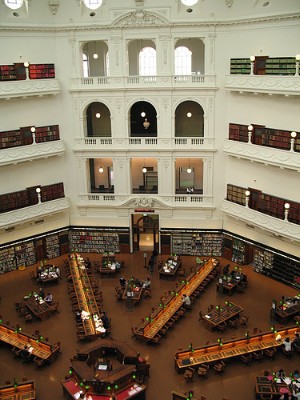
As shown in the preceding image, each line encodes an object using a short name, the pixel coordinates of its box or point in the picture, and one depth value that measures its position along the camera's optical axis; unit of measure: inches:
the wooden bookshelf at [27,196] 965.2
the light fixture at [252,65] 865.5
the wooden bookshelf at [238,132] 935.7
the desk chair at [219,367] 681.4
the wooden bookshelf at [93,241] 1077.8
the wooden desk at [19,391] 629.3
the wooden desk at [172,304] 767.4
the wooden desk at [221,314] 786.8
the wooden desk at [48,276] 943.7
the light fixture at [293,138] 828.2
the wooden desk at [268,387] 624.8
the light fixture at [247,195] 941.7
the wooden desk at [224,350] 690.8
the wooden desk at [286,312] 804.0
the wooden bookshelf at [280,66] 819.6
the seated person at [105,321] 780.0
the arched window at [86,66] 1154.0
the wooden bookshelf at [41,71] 949.4
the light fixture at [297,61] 775.7
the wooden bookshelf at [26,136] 940.0
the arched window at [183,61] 1106.1
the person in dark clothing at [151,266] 1000.9
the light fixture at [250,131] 912.3
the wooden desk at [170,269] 961.5
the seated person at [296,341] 725.9
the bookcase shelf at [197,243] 1047.6
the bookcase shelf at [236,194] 972.6
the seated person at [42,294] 873.6
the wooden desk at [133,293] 865.5
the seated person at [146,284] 912.9
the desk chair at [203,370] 672.4
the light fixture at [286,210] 864.7
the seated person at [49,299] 862.5
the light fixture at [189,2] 912.3
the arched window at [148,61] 1120.2
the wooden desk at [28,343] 715.4
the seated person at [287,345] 719.1
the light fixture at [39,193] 995.4
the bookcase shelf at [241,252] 1004.6
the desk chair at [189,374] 667.4
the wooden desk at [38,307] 828.0
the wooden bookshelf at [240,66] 896.8
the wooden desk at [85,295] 769.6
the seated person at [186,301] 847.7
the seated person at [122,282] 922.7
